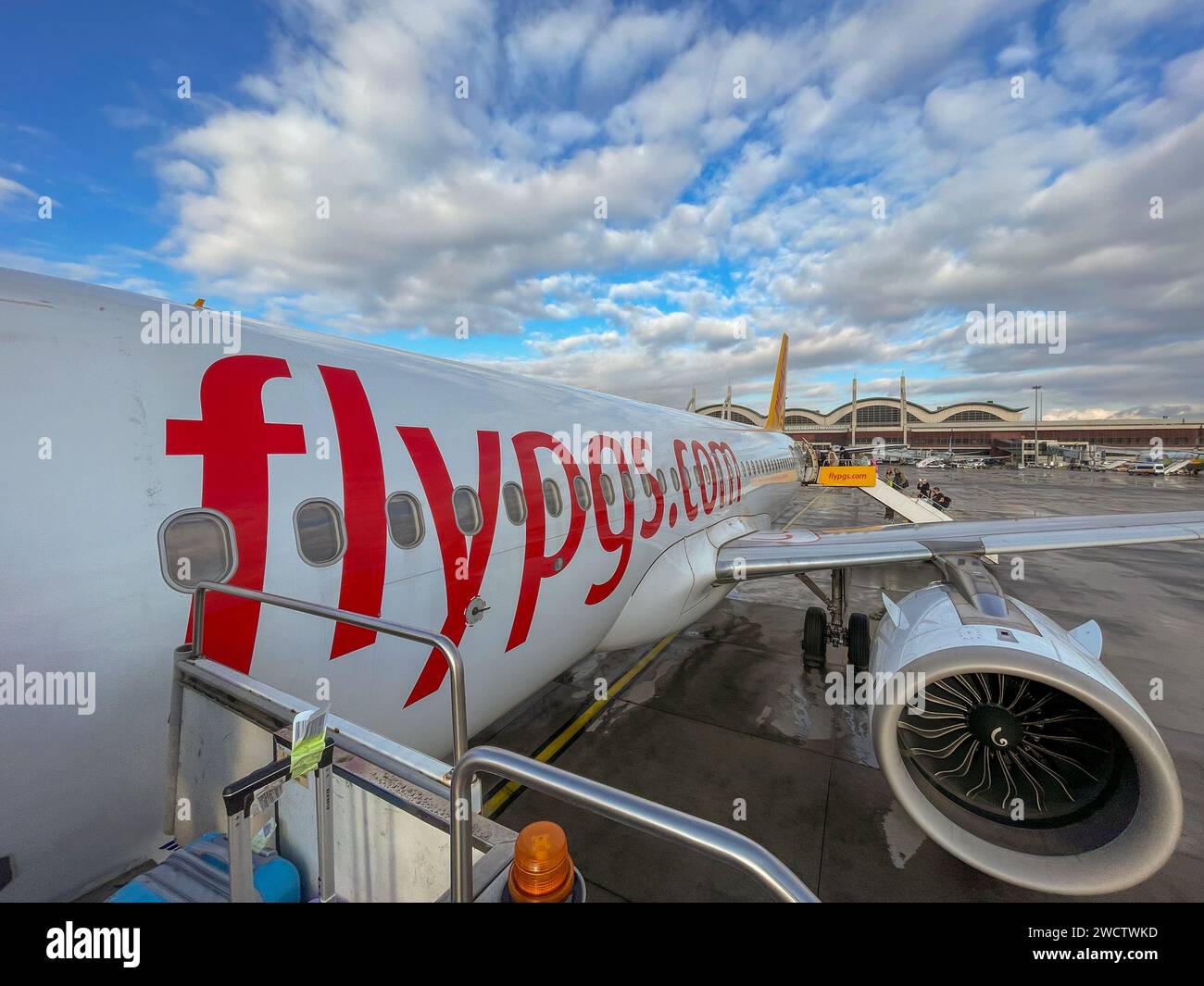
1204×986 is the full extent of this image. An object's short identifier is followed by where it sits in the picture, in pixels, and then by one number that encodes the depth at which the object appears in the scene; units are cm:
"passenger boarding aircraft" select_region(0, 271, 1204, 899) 231
